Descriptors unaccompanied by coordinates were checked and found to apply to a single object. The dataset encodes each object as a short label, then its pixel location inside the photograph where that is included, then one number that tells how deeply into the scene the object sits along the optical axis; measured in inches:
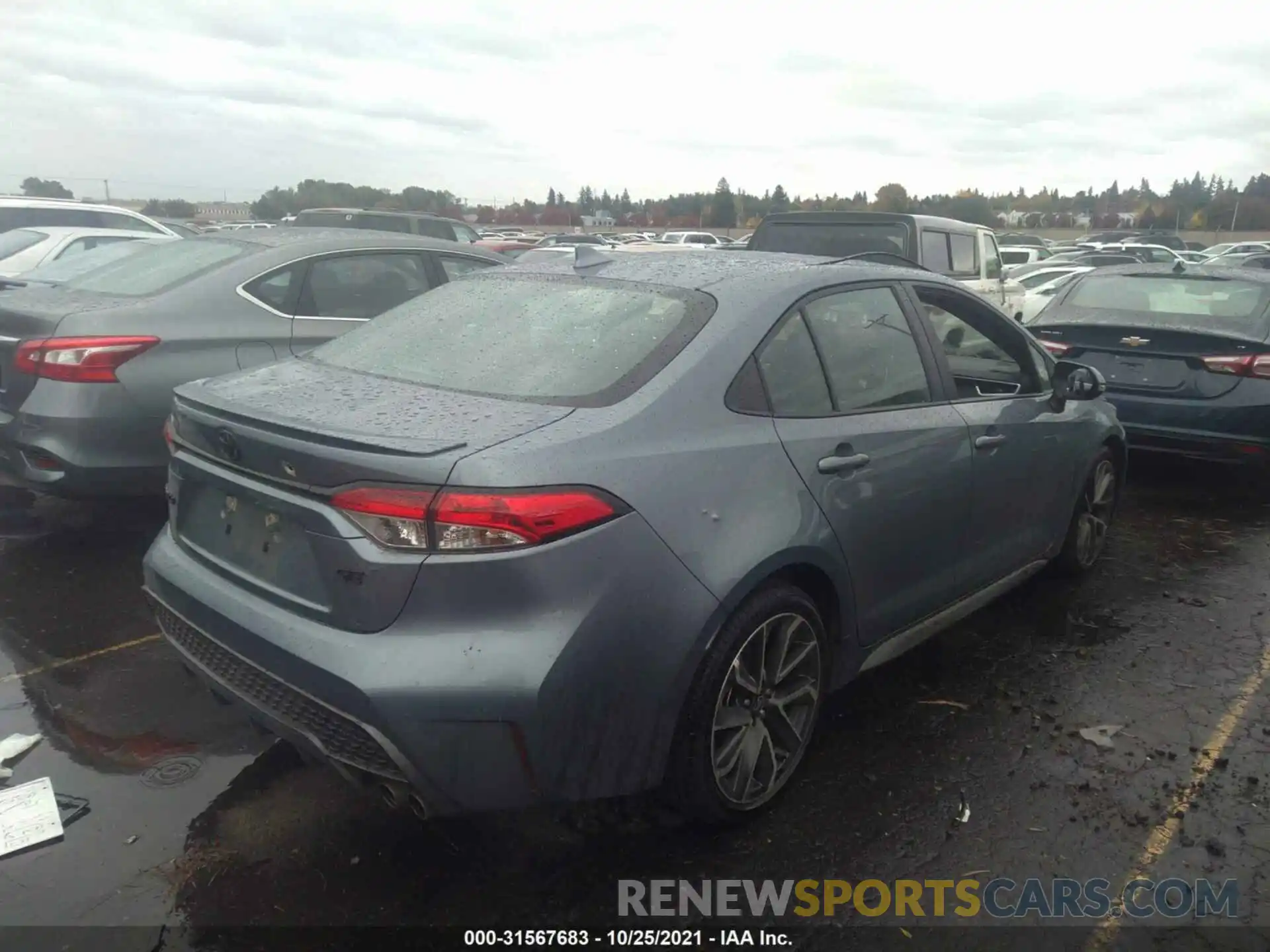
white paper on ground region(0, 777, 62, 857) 110.3
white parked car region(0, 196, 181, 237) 522.3
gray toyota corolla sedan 89.7
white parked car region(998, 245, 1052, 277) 1170.5
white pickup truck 370.0
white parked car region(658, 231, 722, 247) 1374.3
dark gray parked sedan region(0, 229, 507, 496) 177.6
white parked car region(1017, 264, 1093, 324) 660.1
